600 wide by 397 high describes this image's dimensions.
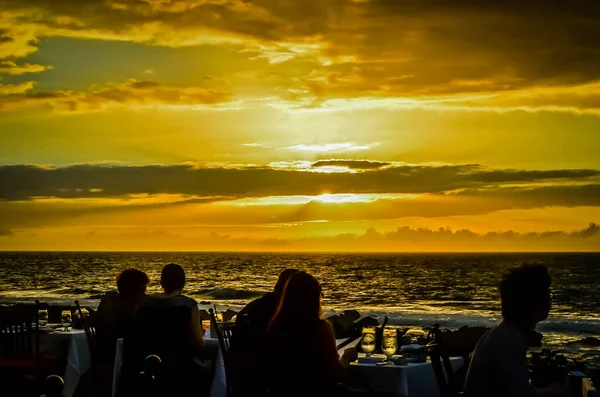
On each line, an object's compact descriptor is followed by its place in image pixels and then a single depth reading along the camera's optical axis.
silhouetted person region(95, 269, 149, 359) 7.81
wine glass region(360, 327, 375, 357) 6.70
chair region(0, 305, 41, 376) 7.63
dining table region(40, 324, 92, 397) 8.89
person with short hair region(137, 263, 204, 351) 6.84
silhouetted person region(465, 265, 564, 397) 4.14
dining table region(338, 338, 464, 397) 6.45
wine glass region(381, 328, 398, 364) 6.57
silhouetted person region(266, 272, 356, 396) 5.16
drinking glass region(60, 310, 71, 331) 9.56
